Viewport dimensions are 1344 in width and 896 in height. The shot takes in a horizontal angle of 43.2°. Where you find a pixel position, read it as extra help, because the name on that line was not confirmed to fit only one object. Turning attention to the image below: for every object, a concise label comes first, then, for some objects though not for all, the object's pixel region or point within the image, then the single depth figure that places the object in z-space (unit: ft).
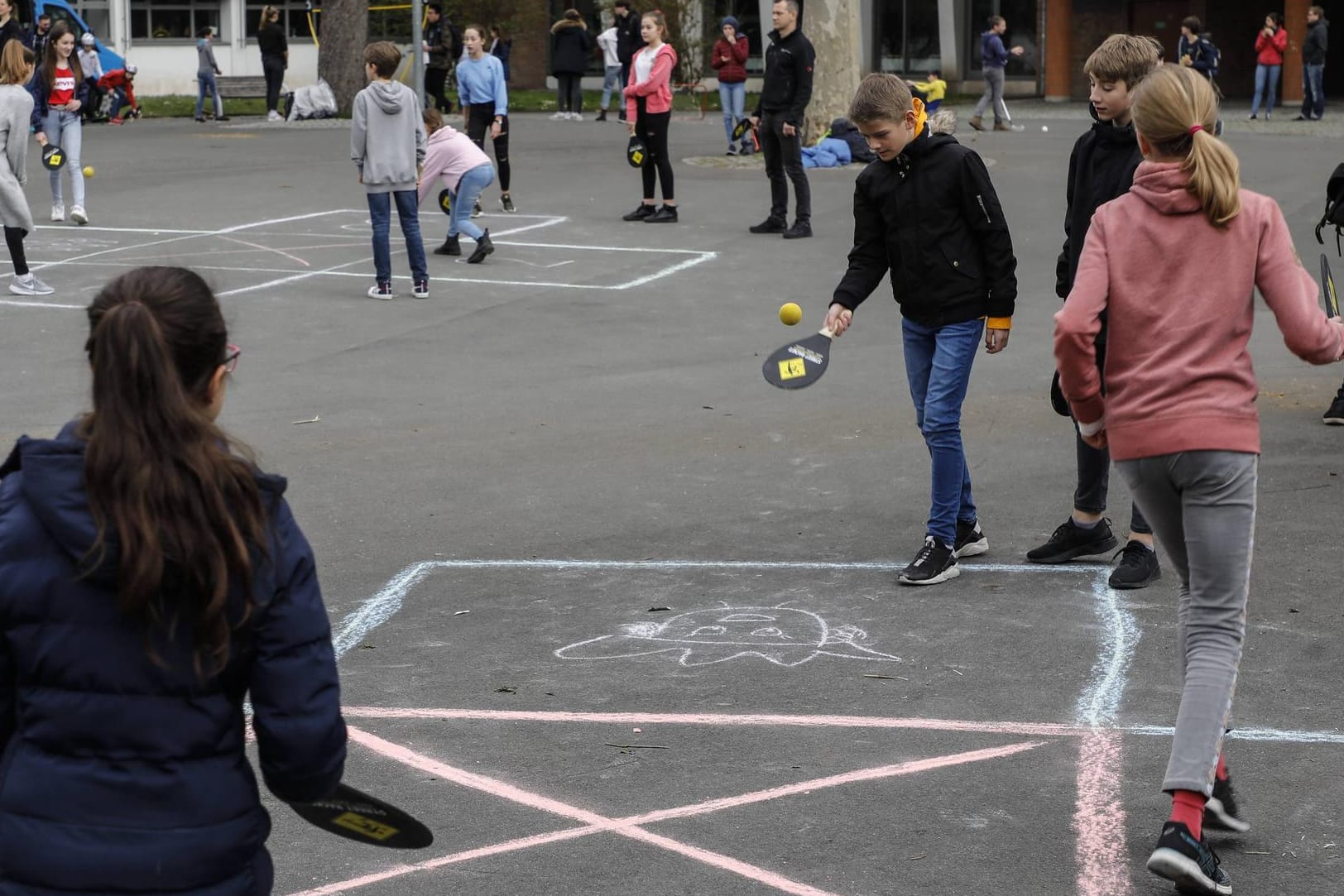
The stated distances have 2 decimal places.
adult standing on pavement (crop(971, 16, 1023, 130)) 94.89
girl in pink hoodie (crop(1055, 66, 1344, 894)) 13.24
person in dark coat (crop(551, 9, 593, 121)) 108.06
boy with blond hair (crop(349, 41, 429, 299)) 41.98
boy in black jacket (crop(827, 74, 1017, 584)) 21.25
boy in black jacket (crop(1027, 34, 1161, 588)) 19.85
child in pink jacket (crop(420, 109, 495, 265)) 48.65
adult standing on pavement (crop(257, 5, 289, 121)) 109.91
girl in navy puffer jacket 8.19
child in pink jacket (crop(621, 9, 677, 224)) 56.65
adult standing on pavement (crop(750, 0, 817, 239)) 53.36
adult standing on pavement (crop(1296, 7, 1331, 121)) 103.40
